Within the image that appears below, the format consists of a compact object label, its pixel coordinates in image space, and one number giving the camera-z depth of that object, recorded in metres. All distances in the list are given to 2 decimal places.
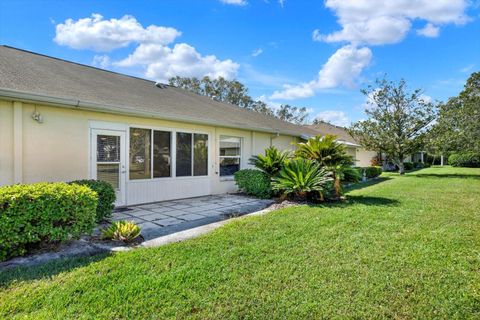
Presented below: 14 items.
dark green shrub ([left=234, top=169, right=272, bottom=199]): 10.04
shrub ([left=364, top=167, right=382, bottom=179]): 18.39
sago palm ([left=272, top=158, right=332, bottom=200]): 8.80
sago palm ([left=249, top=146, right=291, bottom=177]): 10.14
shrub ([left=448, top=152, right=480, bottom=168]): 31.99
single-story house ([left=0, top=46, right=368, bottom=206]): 6.21
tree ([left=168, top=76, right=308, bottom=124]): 36.81
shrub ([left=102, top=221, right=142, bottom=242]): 4.92
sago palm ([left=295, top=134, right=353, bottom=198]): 9.24
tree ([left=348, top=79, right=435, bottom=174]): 20.58
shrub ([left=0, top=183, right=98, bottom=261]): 3.98
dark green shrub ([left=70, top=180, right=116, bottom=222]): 5.95
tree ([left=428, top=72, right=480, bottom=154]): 18.03
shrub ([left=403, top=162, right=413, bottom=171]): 29.03
